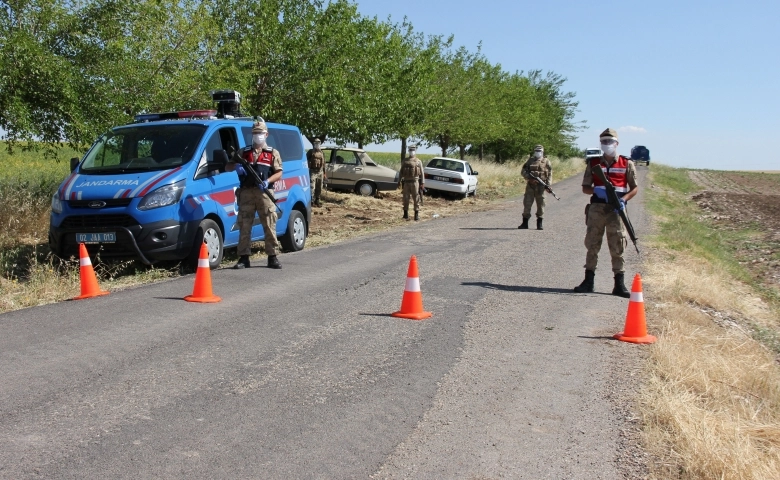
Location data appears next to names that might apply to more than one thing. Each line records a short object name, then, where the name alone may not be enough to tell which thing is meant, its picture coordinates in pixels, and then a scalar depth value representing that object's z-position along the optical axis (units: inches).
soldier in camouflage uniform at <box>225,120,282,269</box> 414.6
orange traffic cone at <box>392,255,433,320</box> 306.1
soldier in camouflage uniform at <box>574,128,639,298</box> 374.3
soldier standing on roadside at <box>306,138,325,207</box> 880.9
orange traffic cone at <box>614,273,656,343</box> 284.5
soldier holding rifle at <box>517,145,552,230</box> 661.3
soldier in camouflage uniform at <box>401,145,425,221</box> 778.2
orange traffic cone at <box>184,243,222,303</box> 332.5
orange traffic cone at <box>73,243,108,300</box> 342.6
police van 394.9
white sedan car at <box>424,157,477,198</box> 1175.6
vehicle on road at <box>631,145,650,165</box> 3959.2
